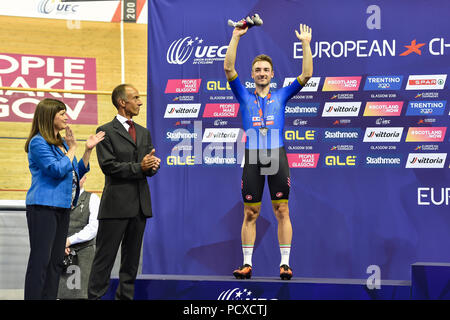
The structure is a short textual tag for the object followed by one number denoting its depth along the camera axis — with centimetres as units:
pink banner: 1048
